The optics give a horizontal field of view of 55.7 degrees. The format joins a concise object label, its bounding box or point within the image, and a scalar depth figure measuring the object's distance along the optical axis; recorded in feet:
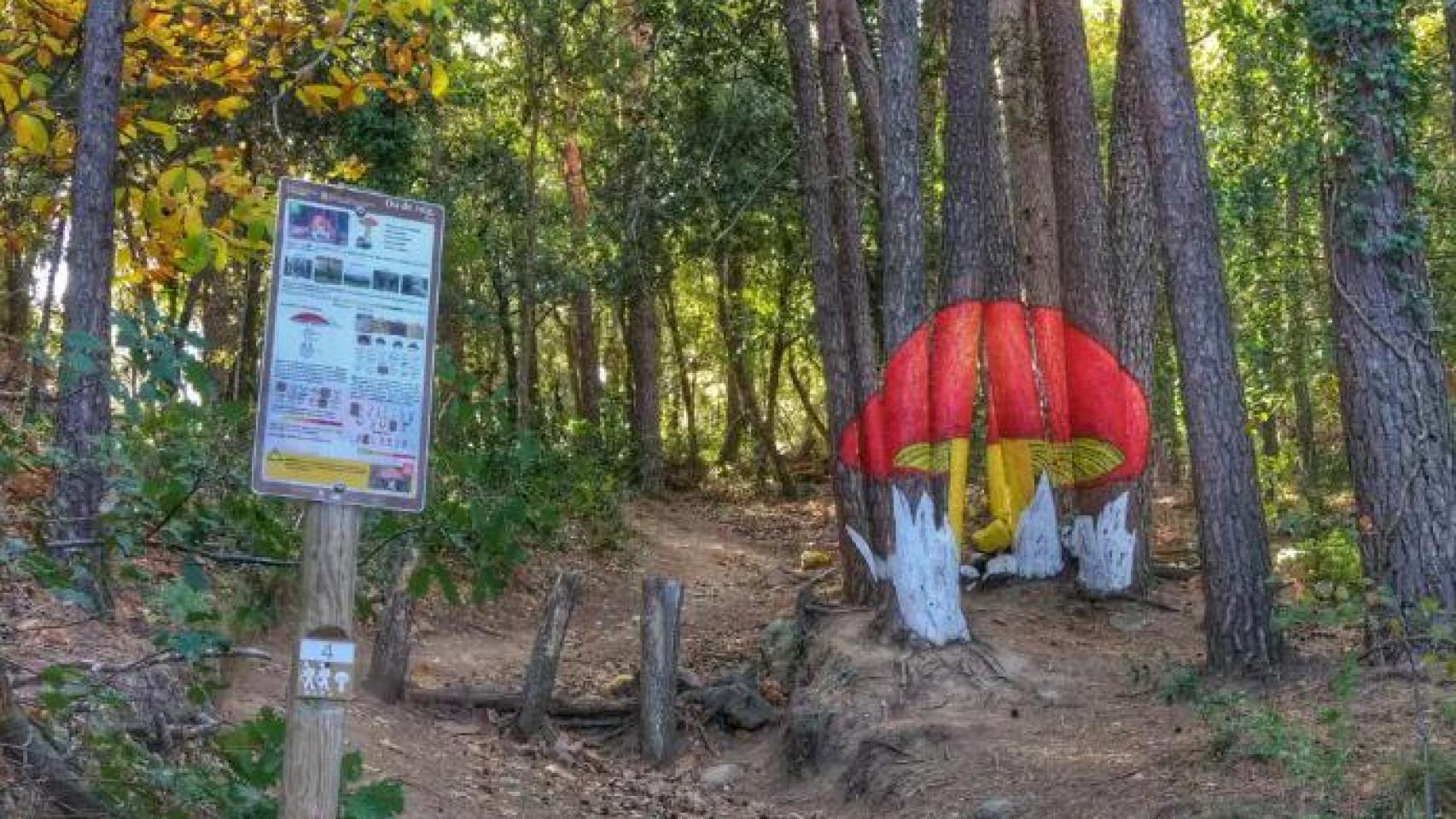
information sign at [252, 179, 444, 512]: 12.44
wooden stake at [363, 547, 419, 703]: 33.47
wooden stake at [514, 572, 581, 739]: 35.06
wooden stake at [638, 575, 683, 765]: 35.53
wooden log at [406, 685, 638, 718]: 35.29
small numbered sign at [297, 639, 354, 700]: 12.36
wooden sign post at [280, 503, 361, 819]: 12.28
